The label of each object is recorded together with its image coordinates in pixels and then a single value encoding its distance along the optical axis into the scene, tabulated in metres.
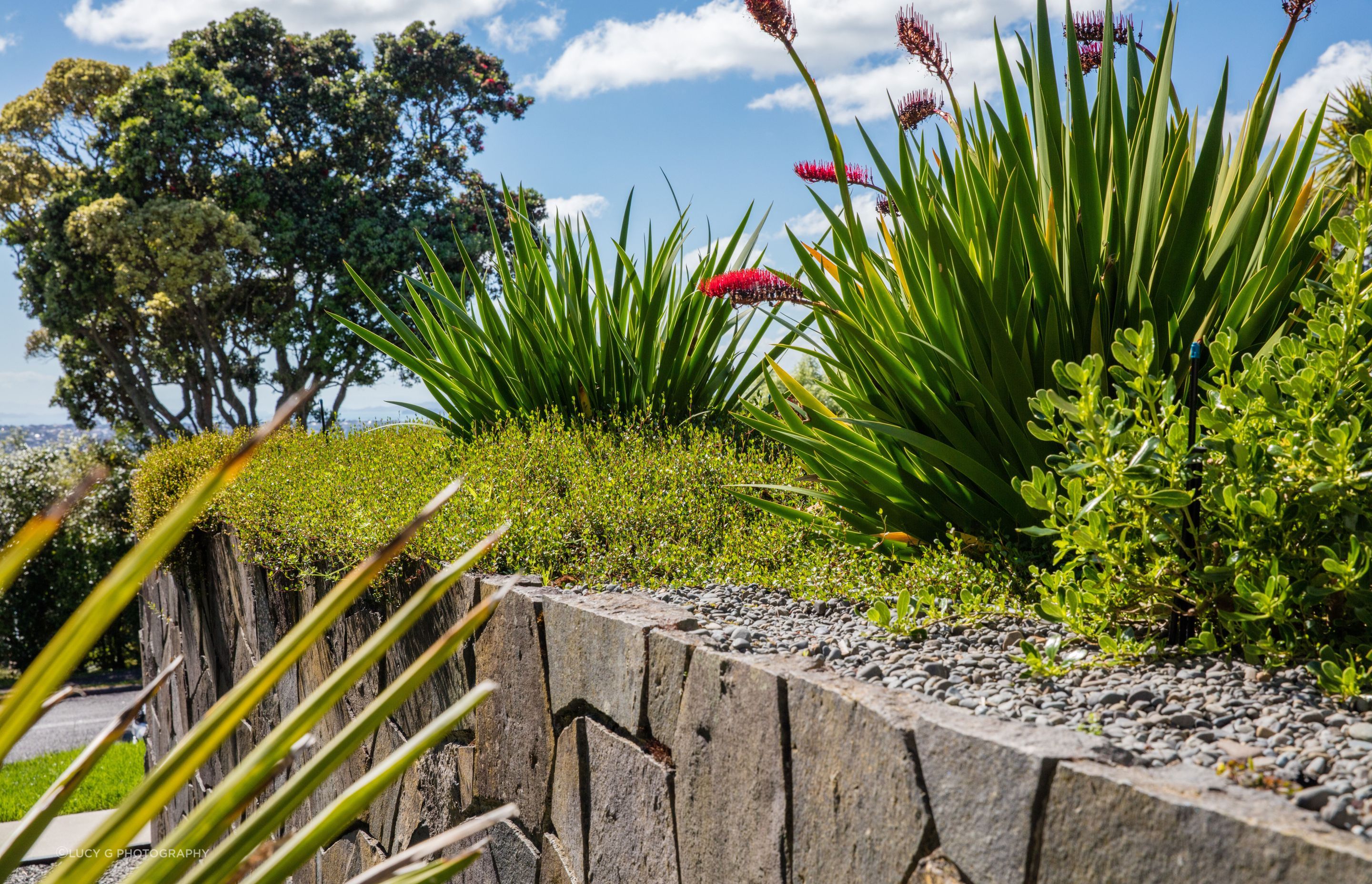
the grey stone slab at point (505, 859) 2.76
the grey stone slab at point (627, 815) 2.16
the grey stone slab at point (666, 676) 2.12
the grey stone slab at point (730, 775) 1.82
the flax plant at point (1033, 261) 2.53
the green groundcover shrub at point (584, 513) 3.05
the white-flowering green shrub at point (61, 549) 19.48
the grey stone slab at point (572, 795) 2.49
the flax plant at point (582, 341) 5.07
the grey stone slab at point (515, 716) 2.72
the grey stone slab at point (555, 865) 2.55
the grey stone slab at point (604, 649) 2.28
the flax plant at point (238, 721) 1.02
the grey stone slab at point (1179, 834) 1.04
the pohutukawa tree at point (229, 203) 17.62
